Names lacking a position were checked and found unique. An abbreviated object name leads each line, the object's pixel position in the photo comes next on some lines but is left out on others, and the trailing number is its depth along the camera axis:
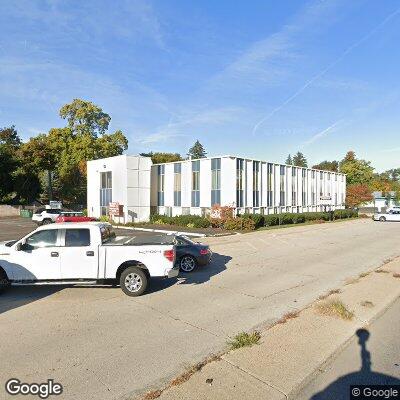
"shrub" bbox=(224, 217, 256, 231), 28.81
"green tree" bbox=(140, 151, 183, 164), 79.38
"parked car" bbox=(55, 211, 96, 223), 26.33
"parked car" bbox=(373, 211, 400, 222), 40.91
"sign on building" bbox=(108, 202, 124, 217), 33.66
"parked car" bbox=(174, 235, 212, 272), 12.45
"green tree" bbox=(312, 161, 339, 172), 119.43
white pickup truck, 8.99
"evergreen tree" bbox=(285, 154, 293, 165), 161.57
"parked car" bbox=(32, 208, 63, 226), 33.50
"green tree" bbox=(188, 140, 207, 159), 122.03
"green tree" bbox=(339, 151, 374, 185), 79.00
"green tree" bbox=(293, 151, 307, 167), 151.88
